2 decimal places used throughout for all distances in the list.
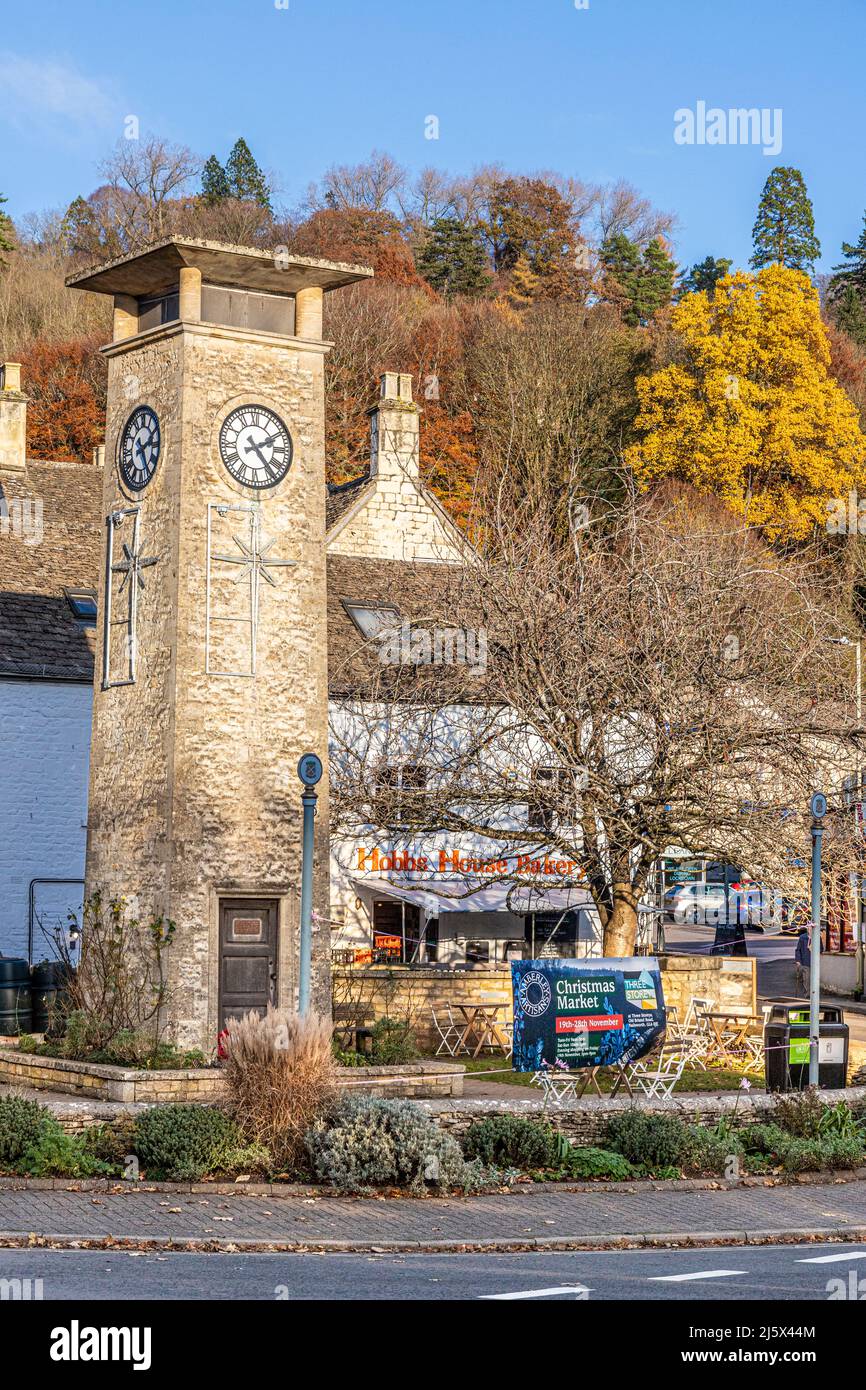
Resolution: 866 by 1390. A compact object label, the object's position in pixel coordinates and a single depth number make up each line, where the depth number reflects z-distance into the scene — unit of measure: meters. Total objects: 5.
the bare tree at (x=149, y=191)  69.00
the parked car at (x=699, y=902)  50.09
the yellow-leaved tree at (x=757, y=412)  50.78
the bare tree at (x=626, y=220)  79.38
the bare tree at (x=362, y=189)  78.25
